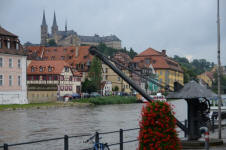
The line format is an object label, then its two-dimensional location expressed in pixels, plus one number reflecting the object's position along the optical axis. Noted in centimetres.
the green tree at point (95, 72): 9248
